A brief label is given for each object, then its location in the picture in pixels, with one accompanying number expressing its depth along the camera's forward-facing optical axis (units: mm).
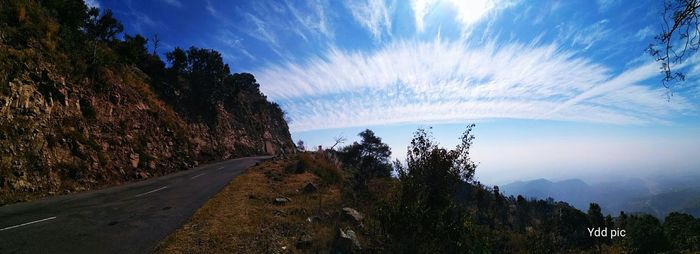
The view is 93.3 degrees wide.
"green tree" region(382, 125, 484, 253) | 7766
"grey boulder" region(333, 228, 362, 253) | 8533
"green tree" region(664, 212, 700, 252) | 22903
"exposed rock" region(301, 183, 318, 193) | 18266
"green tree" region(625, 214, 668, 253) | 28297
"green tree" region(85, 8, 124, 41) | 29781
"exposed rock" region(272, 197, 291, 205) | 14988
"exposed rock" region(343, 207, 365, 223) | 11882
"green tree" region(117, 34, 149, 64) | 33775
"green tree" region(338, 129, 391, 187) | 56906
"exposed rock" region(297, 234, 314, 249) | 9133
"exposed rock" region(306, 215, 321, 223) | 11853
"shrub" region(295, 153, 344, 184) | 24234
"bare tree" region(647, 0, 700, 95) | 3536
